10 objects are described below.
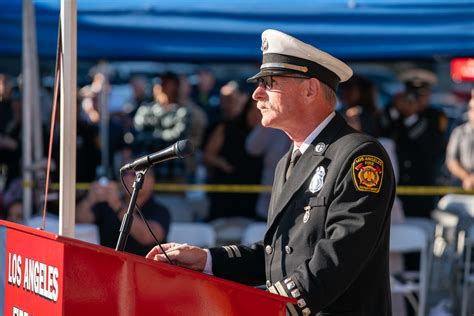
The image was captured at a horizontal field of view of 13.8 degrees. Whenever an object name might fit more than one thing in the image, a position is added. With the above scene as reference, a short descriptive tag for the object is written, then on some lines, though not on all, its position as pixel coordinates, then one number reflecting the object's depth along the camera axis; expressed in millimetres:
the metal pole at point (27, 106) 16956
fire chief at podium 6345
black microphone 6364
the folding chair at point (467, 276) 16964
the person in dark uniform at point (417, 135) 20035
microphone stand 6464
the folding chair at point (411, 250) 16389
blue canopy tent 16497
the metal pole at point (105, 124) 24508
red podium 5836
